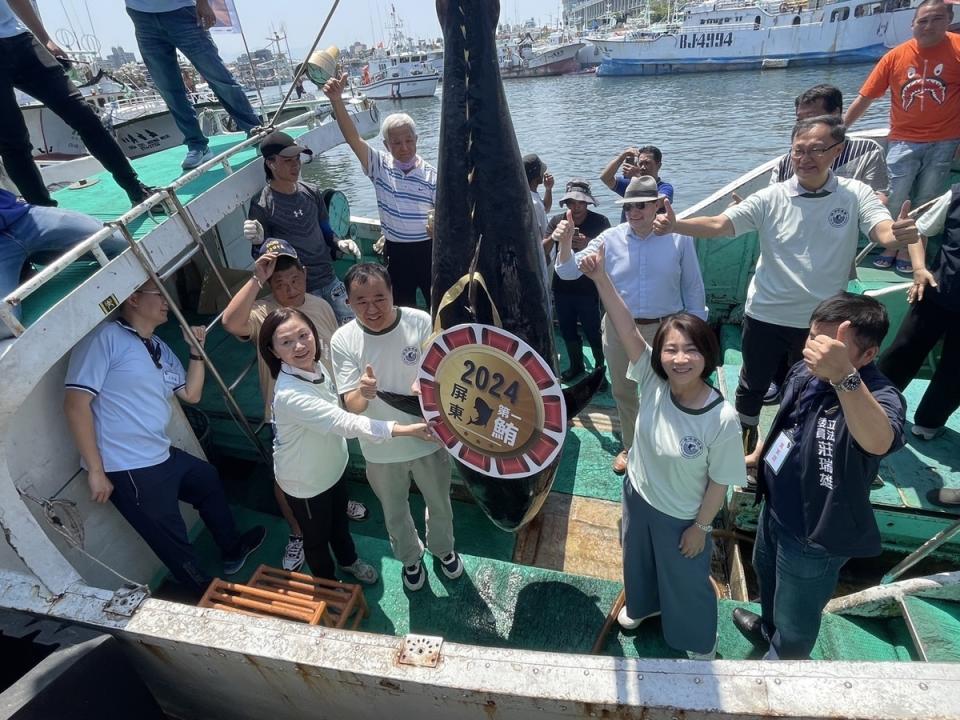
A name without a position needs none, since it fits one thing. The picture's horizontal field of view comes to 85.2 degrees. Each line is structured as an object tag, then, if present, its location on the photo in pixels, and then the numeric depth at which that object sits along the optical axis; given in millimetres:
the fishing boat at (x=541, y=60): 53281
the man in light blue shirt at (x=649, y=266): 3160
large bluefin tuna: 2176
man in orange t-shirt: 4414
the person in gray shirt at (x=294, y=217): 3641
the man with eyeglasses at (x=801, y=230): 2713
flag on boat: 4495
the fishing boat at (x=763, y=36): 35344
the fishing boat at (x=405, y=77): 49312
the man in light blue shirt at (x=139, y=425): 2715
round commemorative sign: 2105
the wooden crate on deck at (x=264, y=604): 2576
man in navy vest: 1777
